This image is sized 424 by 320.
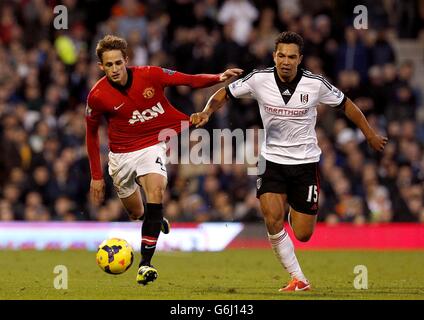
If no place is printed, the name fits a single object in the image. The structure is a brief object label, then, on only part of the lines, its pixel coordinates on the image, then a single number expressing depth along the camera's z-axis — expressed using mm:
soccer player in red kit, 12195
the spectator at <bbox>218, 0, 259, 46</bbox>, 22578
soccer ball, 12148
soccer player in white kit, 11969
